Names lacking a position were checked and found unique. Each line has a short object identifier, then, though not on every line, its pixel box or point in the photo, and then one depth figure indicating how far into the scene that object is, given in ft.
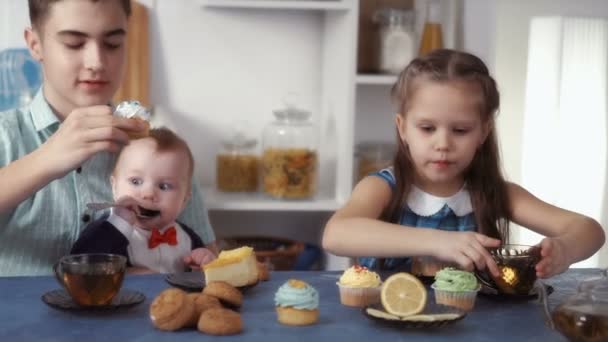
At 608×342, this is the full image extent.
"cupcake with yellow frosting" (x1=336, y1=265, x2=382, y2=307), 6.31
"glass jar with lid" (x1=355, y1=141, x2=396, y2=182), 12.27
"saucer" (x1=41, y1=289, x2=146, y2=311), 6.06
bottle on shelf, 12.03
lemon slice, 5.99
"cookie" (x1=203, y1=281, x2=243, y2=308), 6.14
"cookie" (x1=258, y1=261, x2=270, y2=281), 6.85
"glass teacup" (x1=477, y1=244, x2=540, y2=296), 6.55
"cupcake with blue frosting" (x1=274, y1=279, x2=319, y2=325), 5.92
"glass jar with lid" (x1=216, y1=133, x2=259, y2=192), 12.14
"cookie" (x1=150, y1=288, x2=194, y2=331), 5.77
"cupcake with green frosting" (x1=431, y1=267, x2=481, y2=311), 6.30
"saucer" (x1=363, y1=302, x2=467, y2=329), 5.86
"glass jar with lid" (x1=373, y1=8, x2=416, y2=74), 11.95
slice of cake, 6.52
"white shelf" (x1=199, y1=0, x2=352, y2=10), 11.52
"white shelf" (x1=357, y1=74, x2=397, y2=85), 11.67
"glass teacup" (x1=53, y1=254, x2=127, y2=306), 6.08
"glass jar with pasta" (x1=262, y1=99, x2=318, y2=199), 11.75
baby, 7.83
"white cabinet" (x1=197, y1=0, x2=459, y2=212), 11.57
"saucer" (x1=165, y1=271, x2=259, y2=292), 6.50
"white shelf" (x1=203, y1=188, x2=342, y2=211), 11.44
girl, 7.29
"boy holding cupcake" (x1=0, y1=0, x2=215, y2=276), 7.92
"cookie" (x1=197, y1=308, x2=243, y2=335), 5.73
